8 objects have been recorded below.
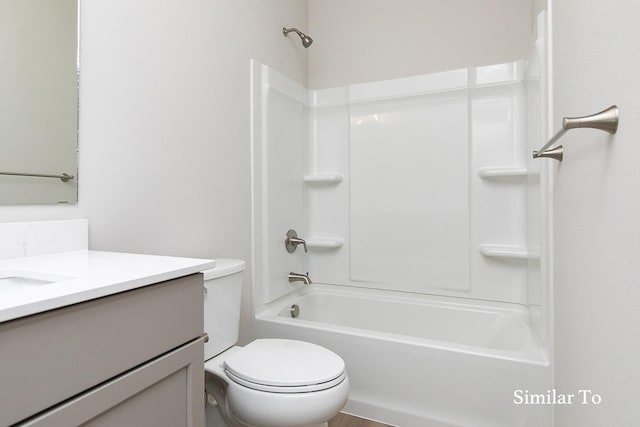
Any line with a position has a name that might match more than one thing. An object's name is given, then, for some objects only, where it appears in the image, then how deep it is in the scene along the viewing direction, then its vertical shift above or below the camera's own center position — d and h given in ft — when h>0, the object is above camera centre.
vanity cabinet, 1.58 -0.83
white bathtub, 4.41 -2.11
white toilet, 3.51 -1.76
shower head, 7.05 +3.69
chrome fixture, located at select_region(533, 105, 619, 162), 2.08 +0.58
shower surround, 4.77 -0.35
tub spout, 6.98 -1.32
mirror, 2.97 +1.04
